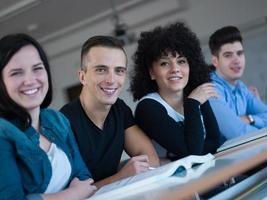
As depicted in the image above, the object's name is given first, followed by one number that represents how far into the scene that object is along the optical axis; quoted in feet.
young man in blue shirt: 6.83
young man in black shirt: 4.66
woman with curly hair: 5.14
